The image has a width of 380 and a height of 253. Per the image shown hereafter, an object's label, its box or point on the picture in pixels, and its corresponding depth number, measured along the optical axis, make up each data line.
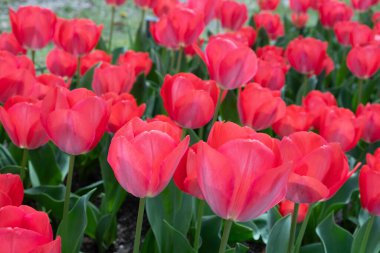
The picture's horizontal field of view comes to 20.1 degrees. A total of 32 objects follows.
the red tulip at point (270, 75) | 1.48
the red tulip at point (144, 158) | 0.87
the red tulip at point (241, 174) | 0.83
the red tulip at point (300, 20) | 3.88
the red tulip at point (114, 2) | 2.08
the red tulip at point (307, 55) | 1.58
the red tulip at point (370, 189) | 1.01
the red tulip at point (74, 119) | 0.98
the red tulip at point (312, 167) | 0.92
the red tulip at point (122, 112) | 1.21
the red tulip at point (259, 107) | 1.23
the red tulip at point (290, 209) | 1.20
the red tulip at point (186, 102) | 1.13
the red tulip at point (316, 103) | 1.31
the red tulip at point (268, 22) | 2.28
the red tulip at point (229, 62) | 1.19
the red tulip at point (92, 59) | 1.57
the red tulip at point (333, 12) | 2.20
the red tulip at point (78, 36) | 1.46
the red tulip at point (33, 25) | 1.43
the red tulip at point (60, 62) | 1.48
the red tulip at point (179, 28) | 1.45
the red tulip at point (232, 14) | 1.89
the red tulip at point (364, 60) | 1.55
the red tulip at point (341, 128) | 1.19
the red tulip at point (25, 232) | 0.79
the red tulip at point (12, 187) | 0.91
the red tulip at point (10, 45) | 1.53
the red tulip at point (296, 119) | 1.26
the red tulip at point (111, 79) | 1.36
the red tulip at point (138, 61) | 1.57
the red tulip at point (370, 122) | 1.29
